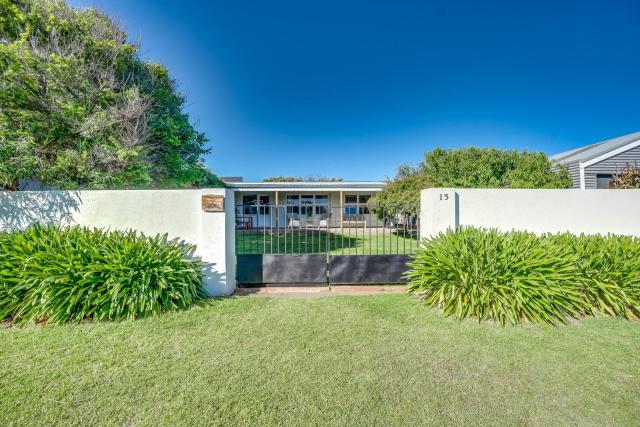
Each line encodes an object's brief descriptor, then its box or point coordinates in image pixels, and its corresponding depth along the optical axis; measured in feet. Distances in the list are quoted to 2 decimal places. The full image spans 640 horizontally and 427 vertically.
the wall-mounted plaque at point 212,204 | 15.53
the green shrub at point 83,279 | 12.16
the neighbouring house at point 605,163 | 38.91
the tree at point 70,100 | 19.39
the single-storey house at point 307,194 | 56.70
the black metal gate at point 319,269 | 17.88
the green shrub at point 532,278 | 12.48
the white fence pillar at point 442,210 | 16.72
